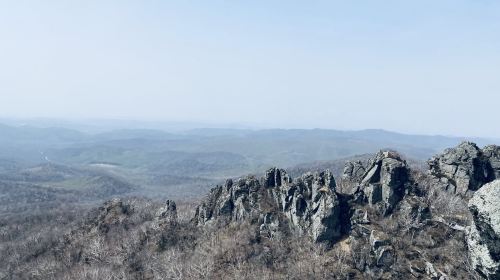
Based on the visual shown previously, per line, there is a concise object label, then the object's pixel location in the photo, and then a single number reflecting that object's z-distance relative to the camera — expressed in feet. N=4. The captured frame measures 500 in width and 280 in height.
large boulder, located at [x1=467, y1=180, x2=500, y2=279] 107.34
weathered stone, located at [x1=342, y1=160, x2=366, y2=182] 373.18
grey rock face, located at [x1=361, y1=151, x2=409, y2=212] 314.76
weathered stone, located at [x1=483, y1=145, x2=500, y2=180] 335.47
